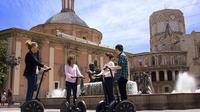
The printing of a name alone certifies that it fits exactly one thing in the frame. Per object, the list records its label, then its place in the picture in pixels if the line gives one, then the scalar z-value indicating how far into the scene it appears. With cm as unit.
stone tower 4122
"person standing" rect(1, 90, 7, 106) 1616
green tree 1766
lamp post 1782
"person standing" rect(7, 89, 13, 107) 1438
